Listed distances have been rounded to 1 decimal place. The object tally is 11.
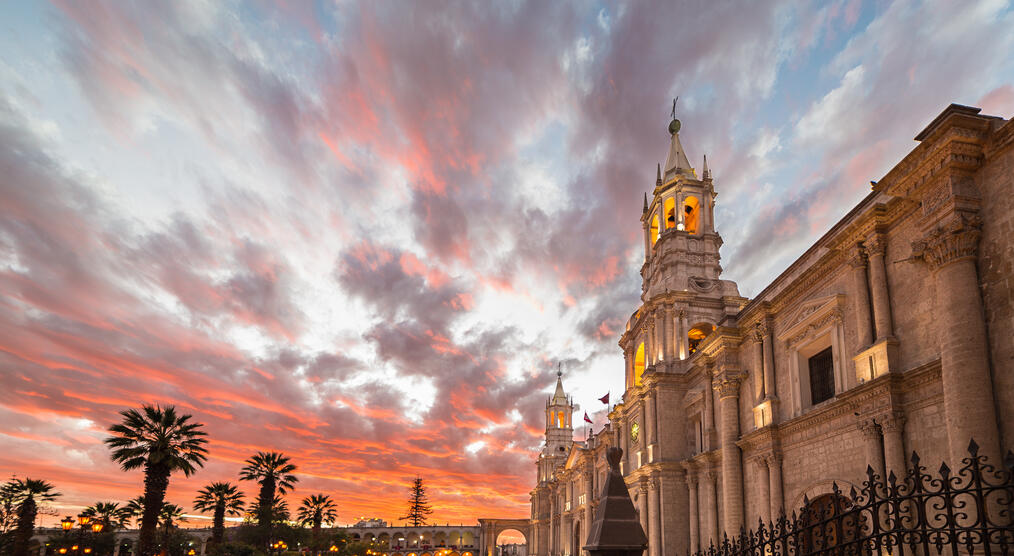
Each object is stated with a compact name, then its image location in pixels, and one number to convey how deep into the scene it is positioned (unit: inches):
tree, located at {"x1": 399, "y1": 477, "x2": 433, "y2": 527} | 4869.6
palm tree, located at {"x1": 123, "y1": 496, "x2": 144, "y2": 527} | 1806.2
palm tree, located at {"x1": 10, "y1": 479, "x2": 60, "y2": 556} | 1328.7
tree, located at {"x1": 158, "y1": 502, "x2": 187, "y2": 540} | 1752.0
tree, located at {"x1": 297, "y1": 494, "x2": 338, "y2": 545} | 2618.1
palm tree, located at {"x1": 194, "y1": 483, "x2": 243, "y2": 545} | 1980.8
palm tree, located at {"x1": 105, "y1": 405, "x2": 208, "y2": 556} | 1140.4
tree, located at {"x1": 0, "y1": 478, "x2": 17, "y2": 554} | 1437.0
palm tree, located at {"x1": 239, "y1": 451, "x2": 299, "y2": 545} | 1851.6
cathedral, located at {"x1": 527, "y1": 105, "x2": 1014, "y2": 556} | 505.7
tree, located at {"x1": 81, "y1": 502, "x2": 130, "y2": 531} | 1761.8
